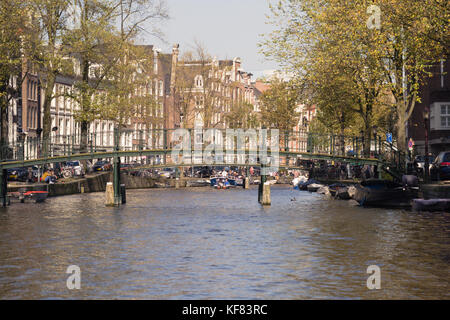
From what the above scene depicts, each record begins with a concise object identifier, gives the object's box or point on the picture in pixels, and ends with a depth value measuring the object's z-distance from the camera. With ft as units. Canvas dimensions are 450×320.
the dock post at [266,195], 198.70
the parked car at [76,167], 277.72
